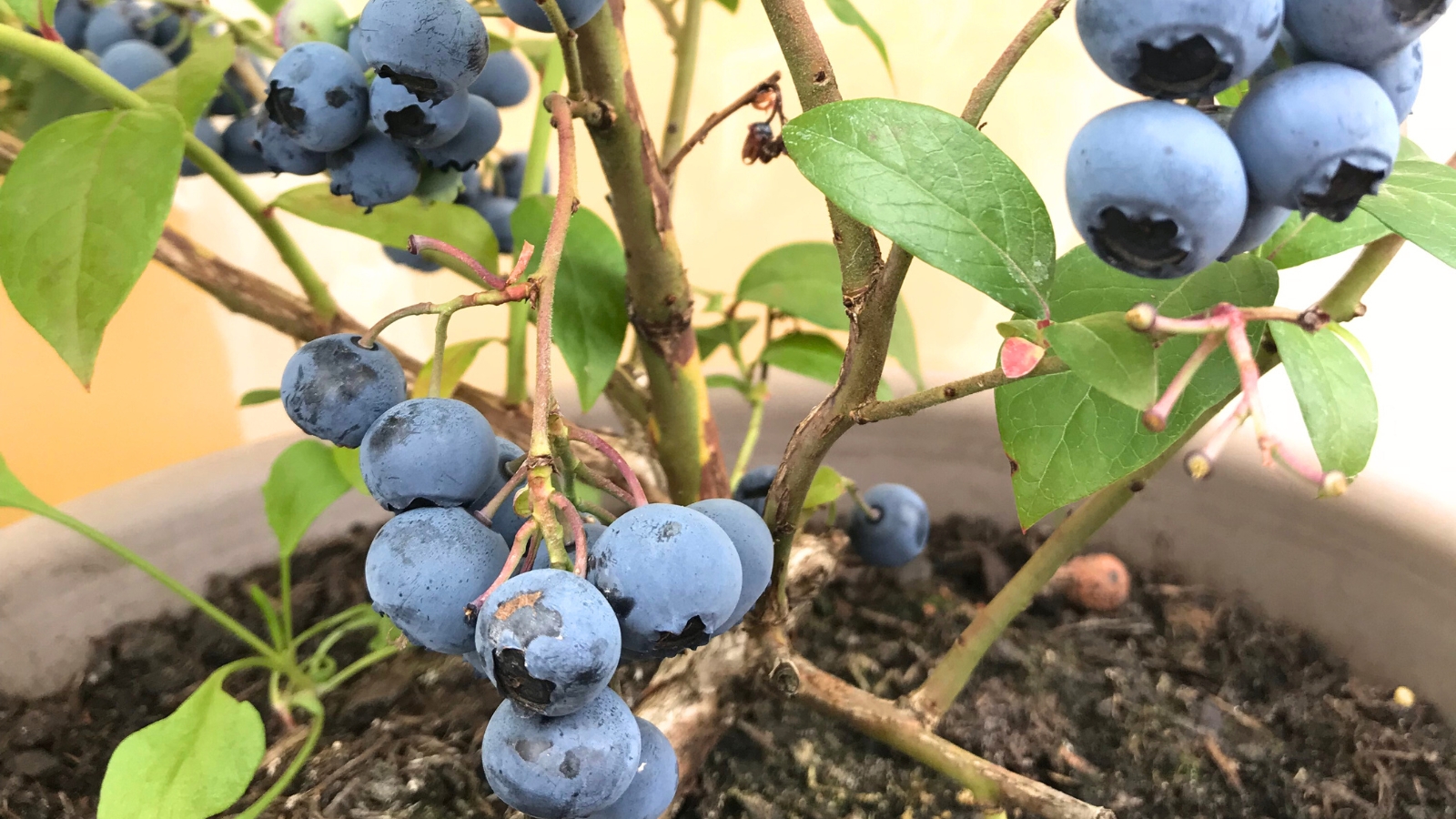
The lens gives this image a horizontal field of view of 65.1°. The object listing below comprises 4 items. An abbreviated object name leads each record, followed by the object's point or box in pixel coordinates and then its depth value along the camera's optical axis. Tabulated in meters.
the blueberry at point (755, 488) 0.23
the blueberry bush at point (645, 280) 0.09
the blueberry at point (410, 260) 0.24
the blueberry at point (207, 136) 0.22
